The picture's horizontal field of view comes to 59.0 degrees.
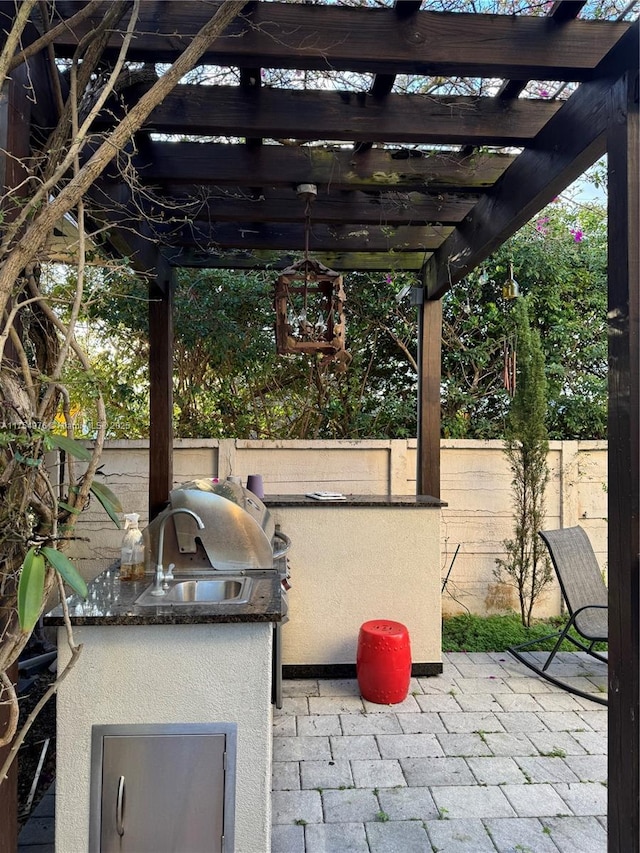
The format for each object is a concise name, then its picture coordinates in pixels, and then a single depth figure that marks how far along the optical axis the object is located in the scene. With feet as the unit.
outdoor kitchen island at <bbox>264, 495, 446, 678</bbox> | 11.57
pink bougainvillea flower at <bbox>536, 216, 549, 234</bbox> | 16.06
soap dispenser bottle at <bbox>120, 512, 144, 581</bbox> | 7.38
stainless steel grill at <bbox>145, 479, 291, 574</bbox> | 7.70
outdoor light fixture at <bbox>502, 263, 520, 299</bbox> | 13.16
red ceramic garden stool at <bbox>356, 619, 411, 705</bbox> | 10.21
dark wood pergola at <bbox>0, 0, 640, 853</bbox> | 5.22
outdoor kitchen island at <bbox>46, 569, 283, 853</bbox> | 5.68
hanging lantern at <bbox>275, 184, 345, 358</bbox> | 8.80
